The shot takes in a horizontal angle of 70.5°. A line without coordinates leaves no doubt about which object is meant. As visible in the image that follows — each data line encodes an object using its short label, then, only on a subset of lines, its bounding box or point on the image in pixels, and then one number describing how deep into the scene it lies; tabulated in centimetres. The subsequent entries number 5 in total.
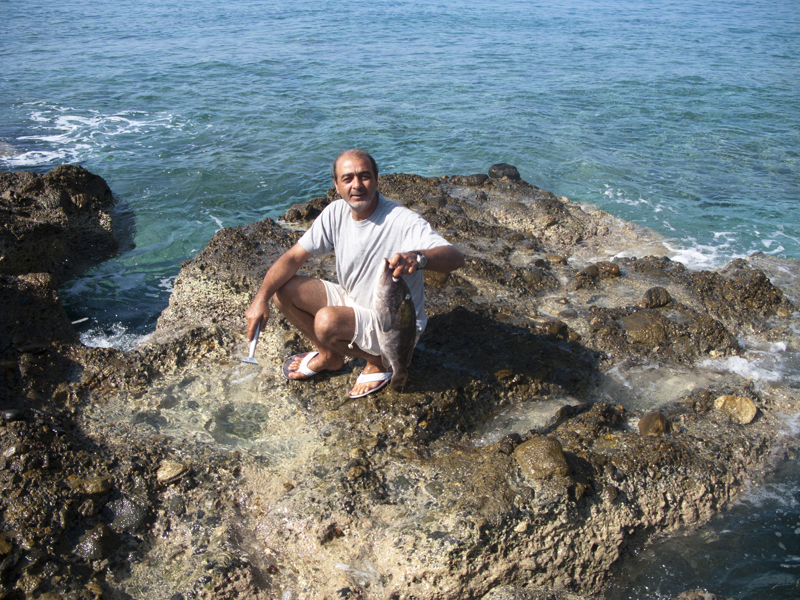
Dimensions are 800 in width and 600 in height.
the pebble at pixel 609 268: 627
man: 374
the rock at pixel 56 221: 684
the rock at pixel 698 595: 327
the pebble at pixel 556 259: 670
